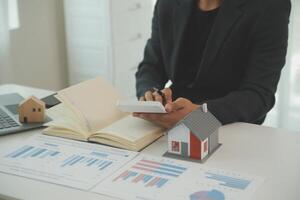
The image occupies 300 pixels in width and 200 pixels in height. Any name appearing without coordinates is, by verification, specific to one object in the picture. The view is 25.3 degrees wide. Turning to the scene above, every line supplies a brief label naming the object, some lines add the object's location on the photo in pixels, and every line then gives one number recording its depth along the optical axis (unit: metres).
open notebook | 1.56
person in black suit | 1.73
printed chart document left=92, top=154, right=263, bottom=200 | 1.31
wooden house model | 1.71
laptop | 1.67
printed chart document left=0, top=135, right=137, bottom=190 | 1.40
